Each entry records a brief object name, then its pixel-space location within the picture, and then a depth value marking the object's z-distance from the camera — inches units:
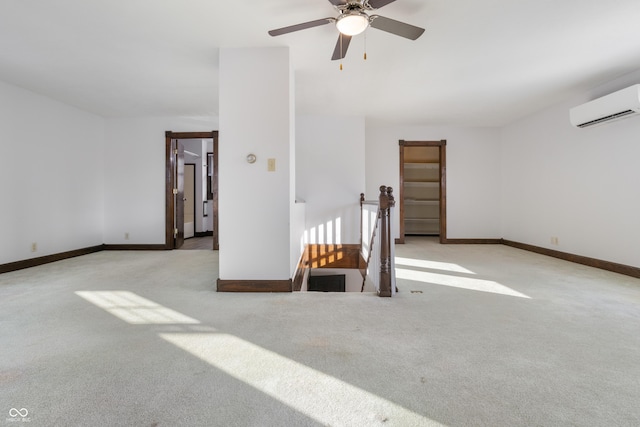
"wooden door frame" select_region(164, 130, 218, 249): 215.2
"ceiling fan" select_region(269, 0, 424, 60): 78.2
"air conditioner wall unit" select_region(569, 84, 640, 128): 127.6
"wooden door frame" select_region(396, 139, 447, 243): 240.8
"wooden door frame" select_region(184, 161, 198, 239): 327.0
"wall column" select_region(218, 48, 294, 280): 113.8
